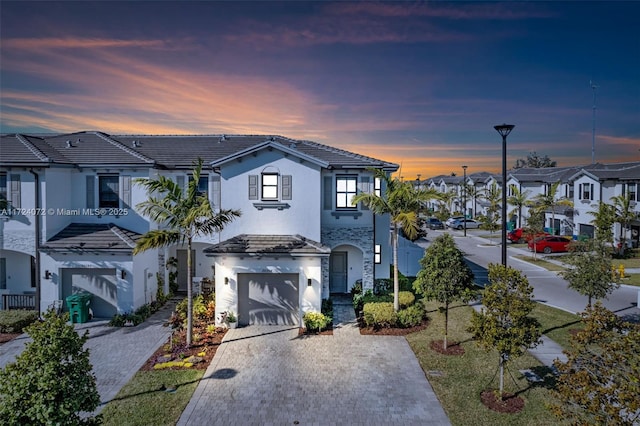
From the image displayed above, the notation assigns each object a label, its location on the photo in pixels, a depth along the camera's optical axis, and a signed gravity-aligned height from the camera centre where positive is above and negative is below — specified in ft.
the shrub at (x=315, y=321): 52.70 -14.99
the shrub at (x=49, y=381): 21.56 -9.68
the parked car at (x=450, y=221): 173.60 -6.37
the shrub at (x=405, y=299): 57.72 -13.36
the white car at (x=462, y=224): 166.09 -7.36
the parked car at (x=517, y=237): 131.75 -9.92
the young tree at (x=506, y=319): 33.96 -9.79
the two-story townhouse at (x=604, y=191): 109.09 +4.43
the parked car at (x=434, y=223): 170.81 -7.23
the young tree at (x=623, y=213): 104.27 -1.81
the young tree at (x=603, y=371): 20.30 -9.14
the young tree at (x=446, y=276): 45.93 -8.04
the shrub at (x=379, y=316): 53.72 -14.70
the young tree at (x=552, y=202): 136.26 +1.51
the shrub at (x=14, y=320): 51.93 -14.77
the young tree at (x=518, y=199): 146.20 +2.64
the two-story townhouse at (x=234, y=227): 55.52 -3.26
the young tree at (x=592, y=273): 50.96 -8.57
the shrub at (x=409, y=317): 54.37 -14.96
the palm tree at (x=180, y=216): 45.83 -1.09
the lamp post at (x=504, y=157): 42.24 +5.30
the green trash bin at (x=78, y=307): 55.57 -13.90
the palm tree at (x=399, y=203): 54.80 +0.47
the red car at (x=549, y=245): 111.14 -10.64
